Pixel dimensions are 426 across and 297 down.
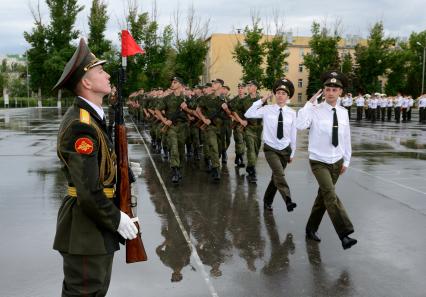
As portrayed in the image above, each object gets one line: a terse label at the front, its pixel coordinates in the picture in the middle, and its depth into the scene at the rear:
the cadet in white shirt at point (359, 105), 37.81
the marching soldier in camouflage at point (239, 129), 11.64
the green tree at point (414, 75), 73.75
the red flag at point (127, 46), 3.52
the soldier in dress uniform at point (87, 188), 2.81
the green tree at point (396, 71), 56.69
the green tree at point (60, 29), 55.03
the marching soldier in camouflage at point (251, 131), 10.27
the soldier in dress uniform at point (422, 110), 32.83
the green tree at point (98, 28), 52.72
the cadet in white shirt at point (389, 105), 36.59
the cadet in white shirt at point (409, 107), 35.26
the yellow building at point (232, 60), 83.32
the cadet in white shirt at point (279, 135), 7.29
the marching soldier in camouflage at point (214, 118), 10.38
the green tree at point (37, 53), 55.41
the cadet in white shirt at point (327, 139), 5.83
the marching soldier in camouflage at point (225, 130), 11.75
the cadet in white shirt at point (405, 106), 35.16
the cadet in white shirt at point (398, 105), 34.88
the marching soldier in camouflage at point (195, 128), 12.46
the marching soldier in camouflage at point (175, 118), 10.37
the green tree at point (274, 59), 46.30
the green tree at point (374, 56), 55.72
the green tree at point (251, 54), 43.84
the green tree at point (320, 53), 51.59
